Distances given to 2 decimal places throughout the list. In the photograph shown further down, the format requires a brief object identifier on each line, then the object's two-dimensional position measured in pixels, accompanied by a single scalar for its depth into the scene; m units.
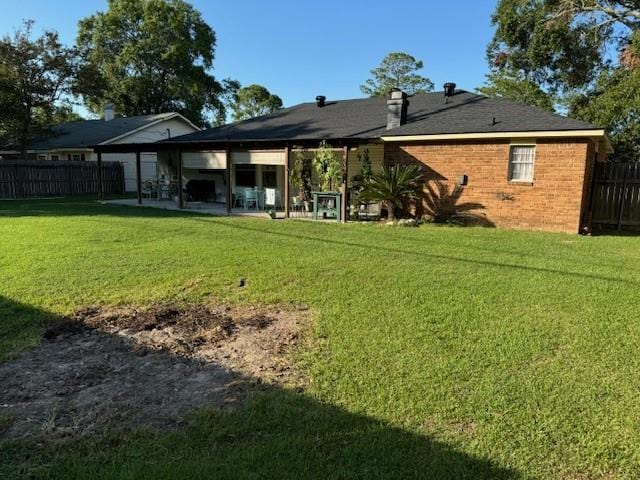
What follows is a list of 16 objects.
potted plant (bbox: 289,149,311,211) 14.71
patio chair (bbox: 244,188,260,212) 15.38
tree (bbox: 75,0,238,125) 37.06
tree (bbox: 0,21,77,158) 24.14
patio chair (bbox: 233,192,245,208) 16.14
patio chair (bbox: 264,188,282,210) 14.30
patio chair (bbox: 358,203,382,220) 13.55
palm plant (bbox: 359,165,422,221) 12.18
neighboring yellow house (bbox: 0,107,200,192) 25.69
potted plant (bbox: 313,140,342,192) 12.82
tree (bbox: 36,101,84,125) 27.58
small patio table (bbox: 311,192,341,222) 12.85
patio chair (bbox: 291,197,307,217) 14.80
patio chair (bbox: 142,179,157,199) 19.46
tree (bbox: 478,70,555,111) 24.08
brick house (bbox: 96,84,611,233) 10.95
